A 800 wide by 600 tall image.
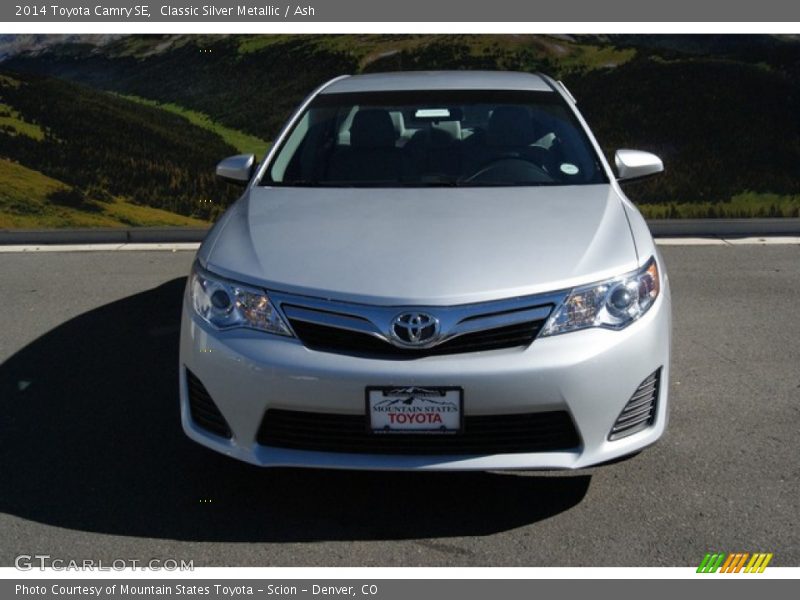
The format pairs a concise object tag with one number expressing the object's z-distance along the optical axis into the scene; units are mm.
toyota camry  3514
